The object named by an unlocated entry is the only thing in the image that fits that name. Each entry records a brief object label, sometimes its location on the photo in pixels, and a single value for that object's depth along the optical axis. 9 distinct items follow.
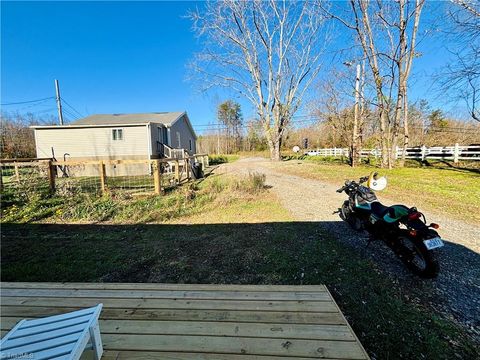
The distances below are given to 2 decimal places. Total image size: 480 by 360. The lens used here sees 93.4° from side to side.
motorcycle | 2.71
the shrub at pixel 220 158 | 32.09
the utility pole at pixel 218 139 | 46.38
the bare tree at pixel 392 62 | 11.30
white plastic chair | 1.15
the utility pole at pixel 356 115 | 13.51
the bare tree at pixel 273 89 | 18.33
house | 15.80
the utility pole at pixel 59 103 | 22.85
